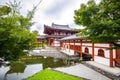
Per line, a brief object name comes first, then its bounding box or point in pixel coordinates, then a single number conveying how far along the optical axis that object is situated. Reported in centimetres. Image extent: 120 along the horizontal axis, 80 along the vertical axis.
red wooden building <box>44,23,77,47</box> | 1867
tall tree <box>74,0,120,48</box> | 267
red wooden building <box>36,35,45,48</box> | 2018
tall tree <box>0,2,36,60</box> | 307
